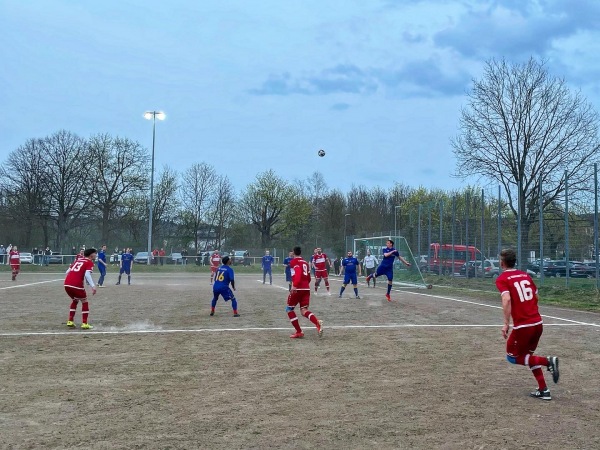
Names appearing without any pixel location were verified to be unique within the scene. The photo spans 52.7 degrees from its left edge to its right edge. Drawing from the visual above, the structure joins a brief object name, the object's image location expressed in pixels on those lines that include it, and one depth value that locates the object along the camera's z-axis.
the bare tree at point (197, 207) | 69.00
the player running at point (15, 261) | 34.04
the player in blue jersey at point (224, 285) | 15.75
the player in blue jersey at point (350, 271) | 22.33
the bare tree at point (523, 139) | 36.31
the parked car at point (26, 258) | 58.53
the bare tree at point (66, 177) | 61.28
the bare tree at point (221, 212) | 70.06
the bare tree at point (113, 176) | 62.38
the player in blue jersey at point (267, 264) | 33.74
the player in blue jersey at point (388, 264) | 21.38
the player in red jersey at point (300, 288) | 12.13
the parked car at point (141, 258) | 59.41
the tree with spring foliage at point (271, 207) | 72.44
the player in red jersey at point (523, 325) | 7.00
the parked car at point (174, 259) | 60.28
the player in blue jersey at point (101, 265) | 28.79
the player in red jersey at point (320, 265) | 23.95
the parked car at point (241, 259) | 60.76
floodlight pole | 51.19
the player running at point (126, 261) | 30.53
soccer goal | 31.45
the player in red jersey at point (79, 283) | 13.21
